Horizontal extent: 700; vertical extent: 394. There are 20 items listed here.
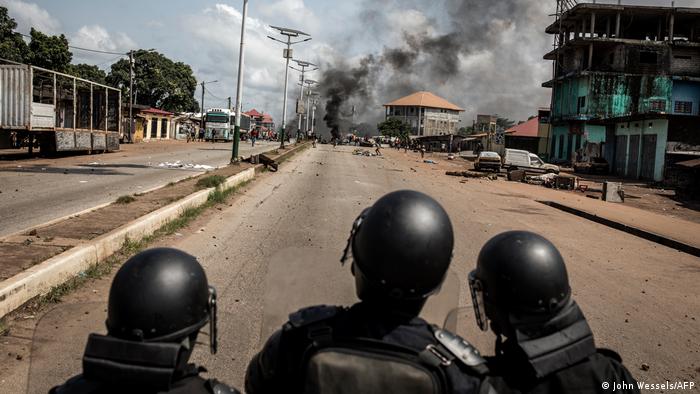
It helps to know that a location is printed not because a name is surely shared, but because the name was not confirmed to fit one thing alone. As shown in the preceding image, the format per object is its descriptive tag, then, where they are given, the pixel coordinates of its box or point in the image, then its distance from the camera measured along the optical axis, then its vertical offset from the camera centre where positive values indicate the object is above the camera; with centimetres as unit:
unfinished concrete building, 4600 +726
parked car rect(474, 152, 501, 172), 3133 -46
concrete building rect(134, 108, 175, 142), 4906 +86
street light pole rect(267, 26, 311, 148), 4616 +722
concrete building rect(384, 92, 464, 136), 11825 +728
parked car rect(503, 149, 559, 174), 3052 -42
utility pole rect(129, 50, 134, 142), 4003 +85
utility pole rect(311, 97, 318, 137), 9646 +563
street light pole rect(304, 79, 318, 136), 7675 +739
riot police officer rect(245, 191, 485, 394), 155 -51
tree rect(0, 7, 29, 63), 3724 +550
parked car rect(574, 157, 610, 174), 3491 -45
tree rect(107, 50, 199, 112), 6300 +592
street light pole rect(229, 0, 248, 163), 2206 +156
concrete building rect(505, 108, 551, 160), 5799 +172
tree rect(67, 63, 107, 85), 5781 +578
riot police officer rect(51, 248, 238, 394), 162 -58
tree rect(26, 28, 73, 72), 3972 +527
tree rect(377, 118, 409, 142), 9988 +313
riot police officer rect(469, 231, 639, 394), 188 -57
